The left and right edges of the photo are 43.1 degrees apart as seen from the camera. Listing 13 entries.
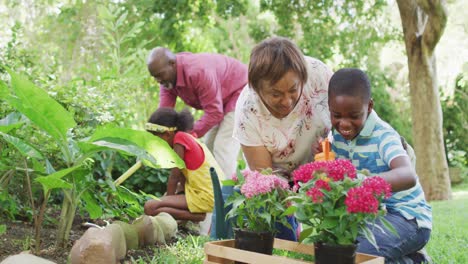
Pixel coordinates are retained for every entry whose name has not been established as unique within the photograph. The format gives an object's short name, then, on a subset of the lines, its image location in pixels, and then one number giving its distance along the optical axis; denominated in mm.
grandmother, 3068
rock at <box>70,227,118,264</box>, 2691
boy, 2471
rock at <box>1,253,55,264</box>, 2453
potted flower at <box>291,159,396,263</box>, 1841
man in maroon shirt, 5098
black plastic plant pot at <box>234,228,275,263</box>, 2250
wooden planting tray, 2049
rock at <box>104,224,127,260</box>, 2918
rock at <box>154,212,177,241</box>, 3891
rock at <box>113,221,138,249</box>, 3238
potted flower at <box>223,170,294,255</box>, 2203
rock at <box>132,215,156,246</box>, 3375
